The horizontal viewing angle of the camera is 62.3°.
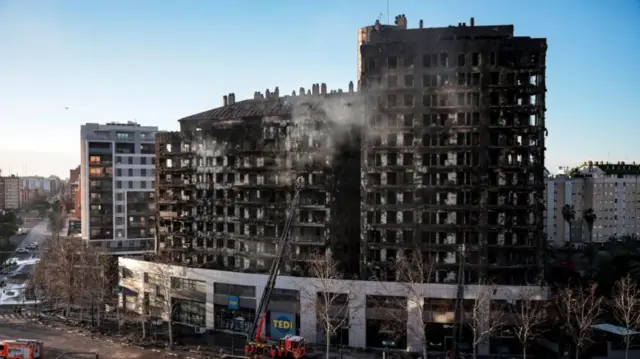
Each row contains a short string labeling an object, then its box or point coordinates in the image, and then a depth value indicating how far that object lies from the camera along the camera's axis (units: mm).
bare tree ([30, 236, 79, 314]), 76312
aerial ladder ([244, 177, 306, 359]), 53031
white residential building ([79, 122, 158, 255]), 113375
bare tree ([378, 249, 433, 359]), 56469
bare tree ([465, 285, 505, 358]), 51594
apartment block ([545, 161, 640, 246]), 156250
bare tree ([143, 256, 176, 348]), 68644
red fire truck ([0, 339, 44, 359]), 51781
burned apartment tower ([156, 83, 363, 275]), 67875
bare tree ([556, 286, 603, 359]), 48344
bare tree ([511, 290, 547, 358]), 54569
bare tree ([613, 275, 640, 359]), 48438
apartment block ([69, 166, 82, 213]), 170800
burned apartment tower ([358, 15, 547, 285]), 60438
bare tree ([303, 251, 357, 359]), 58281
